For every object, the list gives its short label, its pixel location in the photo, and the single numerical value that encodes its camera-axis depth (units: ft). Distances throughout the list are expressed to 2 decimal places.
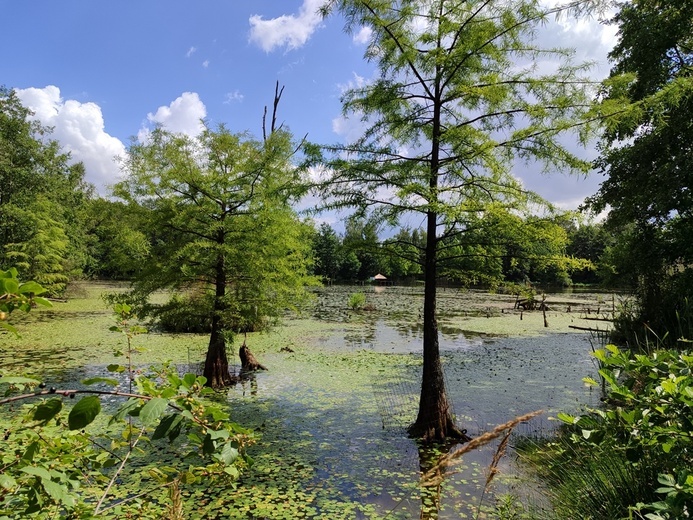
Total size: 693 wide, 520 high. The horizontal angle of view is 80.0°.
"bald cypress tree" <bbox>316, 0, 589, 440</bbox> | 18.02
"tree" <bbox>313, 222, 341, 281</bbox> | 192.44
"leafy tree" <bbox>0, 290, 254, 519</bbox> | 3.67
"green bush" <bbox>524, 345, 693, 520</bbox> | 5.53
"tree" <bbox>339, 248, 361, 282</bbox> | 213.66
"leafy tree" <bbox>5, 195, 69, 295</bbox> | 63.93
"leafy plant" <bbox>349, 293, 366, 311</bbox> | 83.10
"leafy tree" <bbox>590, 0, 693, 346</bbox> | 30.45
